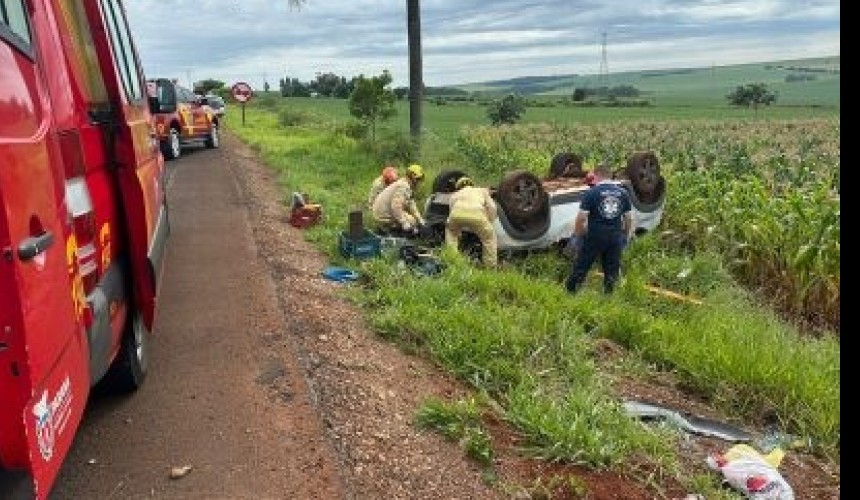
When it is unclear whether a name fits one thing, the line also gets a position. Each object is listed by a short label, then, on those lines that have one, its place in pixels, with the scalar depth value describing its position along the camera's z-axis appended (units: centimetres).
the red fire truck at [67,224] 234
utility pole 1631
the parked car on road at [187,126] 1803
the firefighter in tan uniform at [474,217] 912
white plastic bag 430
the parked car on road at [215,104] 2114
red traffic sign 2828
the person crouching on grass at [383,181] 1104
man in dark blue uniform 855
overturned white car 967
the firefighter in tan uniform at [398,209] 1013
